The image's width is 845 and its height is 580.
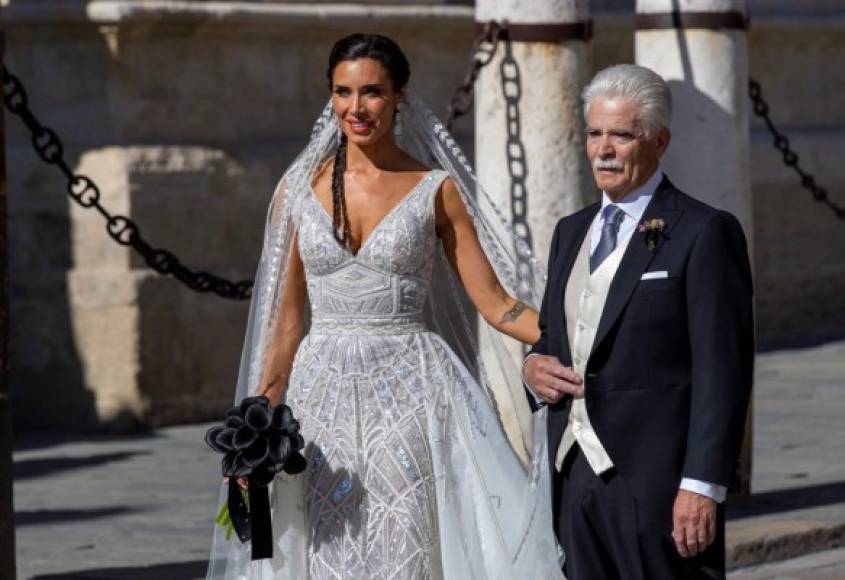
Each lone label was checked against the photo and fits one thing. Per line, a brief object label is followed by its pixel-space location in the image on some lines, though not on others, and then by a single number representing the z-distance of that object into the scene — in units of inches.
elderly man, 340.8
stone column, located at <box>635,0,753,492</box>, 643.5
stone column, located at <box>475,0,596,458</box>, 633.0
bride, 419.5
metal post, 508.1
